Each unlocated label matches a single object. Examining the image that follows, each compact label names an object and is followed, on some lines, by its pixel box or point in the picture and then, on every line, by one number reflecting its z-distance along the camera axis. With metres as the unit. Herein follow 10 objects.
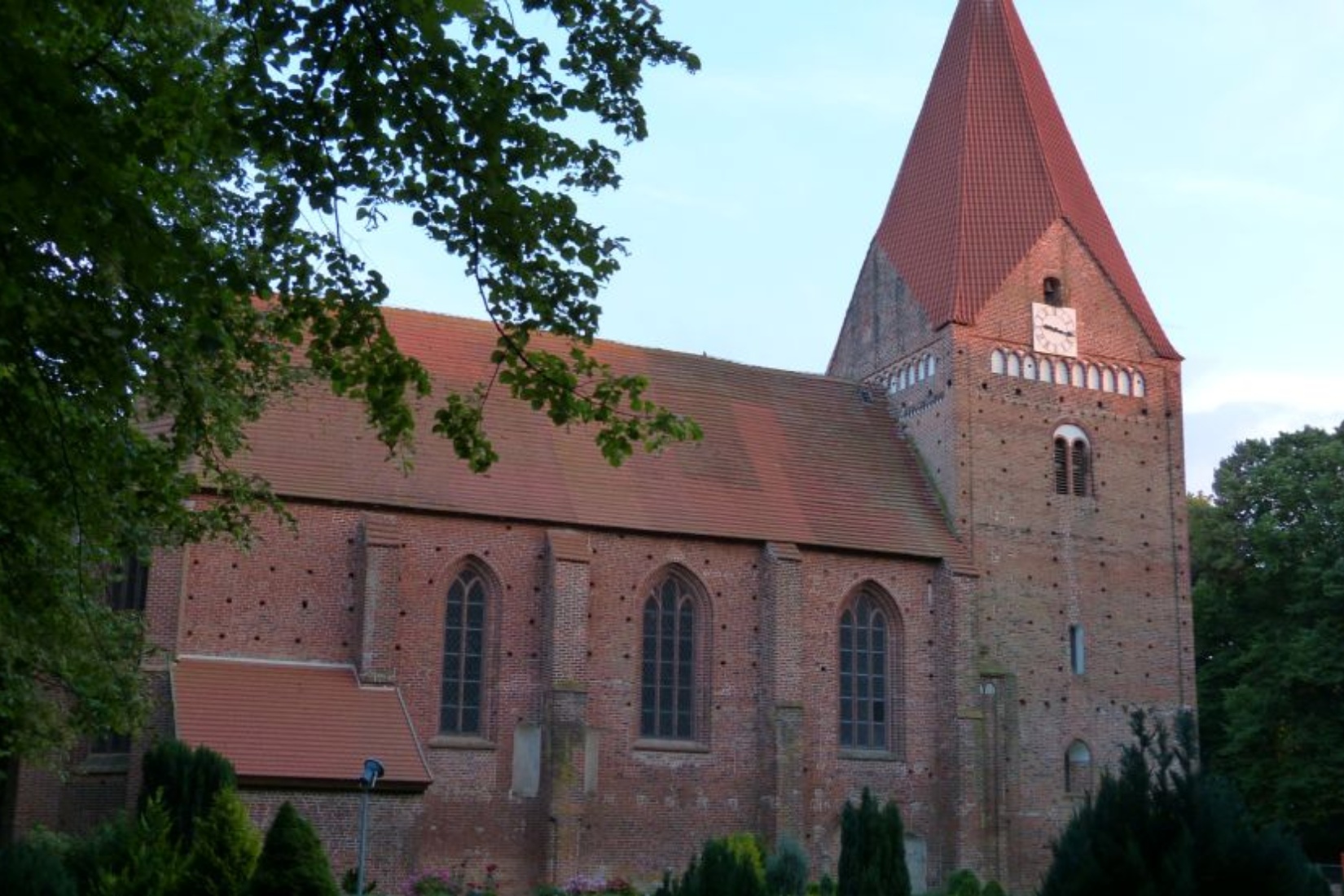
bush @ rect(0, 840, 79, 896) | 15.29
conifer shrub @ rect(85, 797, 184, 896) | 16.55
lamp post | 20.72
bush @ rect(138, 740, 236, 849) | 21.39
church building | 25.47
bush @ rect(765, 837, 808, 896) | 23.21
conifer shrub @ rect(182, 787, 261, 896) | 17.31
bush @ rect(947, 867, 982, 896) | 26.38
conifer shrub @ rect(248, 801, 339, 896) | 17.11
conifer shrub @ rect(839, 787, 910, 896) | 18.73
